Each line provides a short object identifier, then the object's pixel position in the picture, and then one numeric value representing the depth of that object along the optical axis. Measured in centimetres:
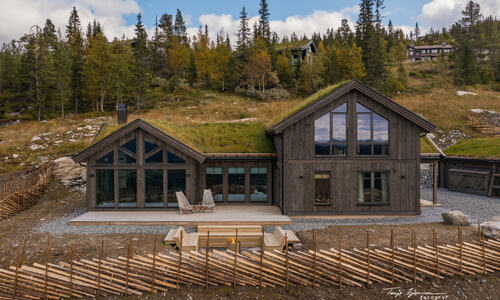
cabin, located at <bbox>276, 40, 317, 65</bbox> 5609
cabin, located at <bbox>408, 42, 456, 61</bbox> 9156
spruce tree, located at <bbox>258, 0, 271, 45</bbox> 6112
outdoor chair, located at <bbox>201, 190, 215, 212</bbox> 1325
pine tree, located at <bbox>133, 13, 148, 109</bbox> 3888
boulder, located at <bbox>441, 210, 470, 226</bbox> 1148
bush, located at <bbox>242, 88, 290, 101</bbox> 4362
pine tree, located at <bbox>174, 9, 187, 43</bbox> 7075
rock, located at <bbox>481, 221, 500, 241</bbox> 961
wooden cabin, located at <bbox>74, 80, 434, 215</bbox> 1308
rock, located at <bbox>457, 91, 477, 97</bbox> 4008
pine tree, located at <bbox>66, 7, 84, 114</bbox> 3956
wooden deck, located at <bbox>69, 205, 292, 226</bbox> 1180
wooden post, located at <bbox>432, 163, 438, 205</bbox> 1430
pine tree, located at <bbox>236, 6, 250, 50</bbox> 5856
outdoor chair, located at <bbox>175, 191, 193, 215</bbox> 1298
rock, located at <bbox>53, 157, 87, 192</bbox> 1909
